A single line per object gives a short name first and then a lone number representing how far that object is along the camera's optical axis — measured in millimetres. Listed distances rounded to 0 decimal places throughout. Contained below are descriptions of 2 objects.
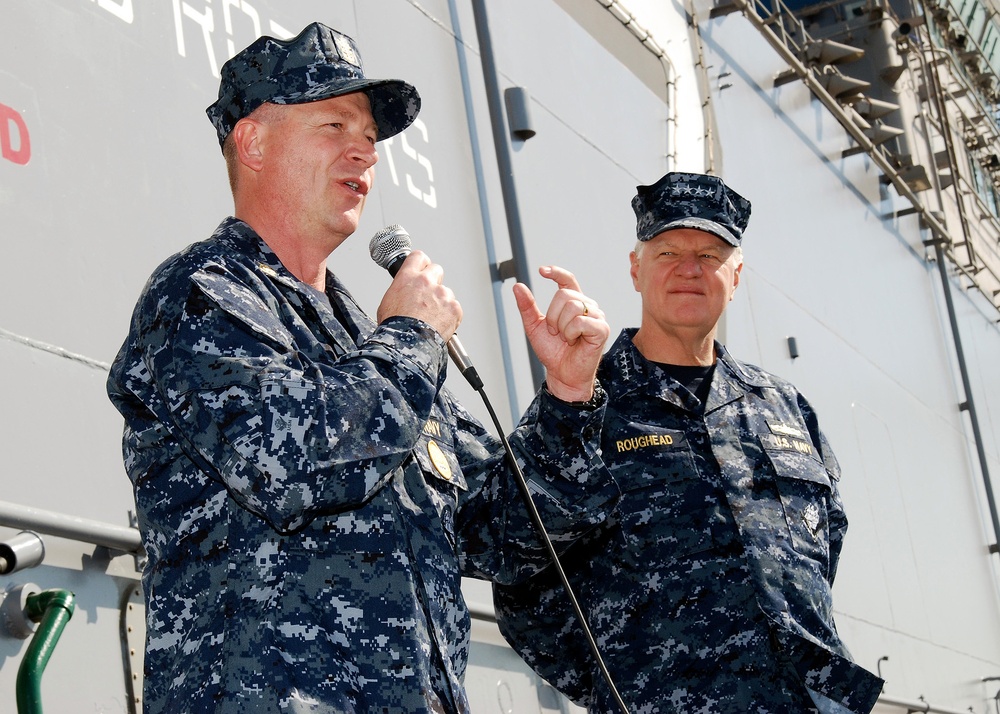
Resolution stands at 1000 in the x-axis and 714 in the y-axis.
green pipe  1811
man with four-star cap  2545
